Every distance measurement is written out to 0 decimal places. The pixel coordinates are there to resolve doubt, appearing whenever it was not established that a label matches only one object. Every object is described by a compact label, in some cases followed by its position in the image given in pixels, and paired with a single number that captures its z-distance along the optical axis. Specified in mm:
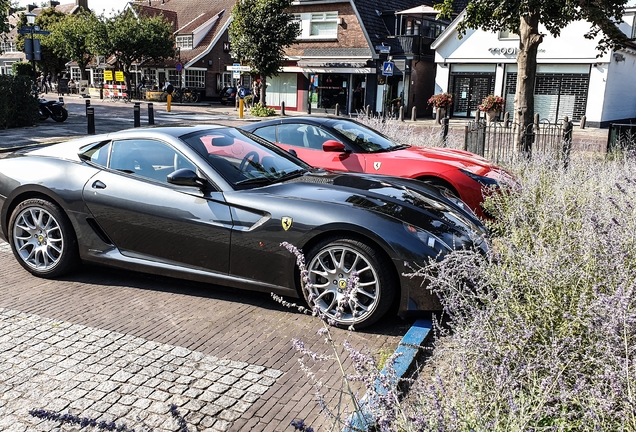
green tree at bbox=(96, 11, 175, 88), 44719
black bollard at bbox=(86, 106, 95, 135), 18086
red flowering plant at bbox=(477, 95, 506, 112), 25391
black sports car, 4457
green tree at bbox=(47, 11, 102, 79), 50350
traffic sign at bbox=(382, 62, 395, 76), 27719
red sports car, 7215
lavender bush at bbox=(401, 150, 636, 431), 2371
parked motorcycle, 23473
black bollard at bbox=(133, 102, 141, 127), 20073
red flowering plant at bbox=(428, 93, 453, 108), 30312
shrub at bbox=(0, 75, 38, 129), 20031
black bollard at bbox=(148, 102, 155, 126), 21984
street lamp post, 25091
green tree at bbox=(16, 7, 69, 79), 56700
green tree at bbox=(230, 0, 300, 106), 31781
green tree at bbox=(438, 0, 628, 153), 11453
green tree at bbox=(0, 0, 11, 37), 22512
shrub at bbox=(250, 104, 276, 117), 33219
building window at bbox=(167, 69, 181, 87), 50781
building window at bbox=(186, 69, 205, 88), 50275
